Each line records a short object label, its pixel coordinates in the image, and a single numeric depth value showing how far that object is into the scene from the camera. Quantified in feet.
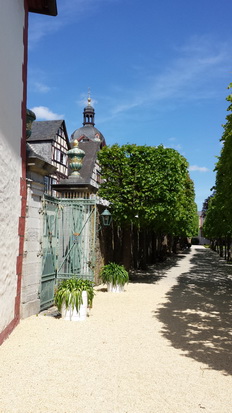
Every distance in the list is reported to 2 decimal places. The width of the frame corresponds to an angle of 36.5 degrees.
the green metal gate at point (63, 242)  27.68
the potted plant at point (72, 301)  24.03
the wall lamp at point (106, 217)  39.84
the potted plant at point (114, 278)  37.93
